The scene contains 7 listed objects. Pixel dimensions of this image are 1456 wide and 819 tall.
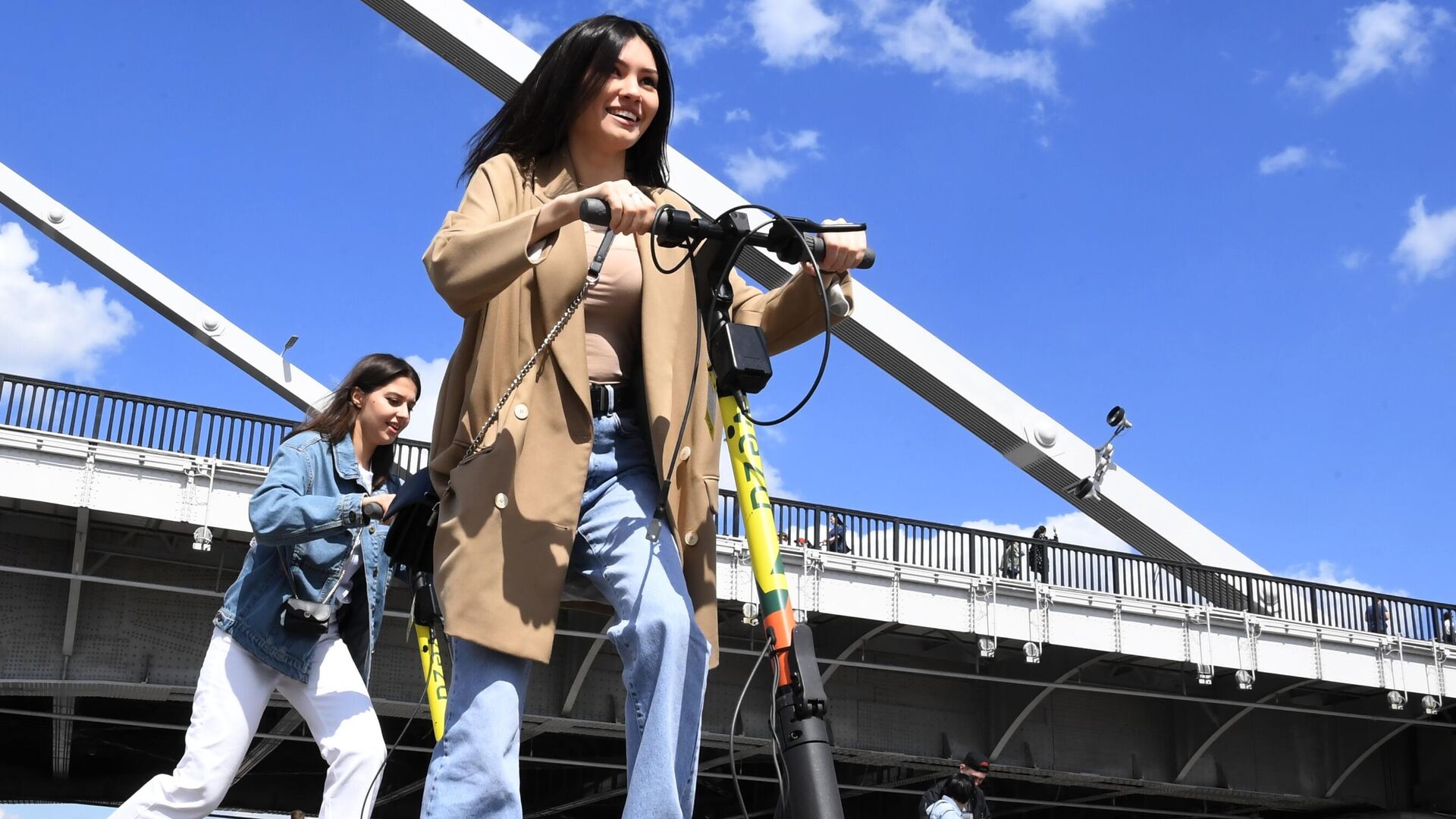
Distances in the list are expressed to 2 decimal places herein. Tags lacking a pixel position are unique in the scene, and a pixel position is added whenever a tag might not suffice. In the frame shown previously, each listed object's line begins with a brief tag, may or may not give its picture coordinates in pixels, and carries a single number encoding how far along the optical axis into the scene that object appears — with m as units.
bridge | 21.20
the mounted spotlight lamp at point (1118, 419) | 32.69
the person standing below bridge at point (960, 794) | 14.09
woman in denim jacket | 5.06
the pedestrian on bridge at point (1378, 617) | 28.44
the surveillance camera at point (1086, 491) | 36.19
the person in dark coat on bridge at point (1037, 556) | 25.92
